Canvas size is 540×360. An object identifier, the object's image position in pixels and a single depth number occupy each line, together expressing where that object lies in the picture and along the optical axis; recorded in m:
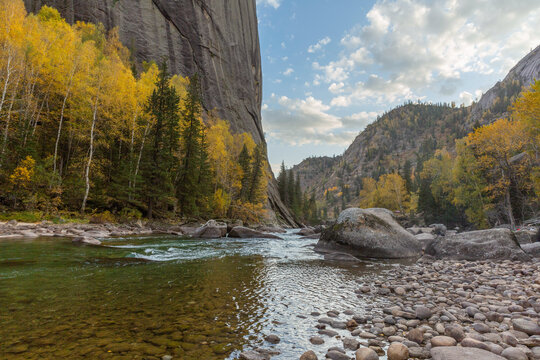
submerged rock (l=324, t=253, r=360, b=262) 10.80
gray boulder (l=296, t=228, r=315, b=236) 29.43
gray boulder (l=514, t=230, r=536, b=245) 13.83
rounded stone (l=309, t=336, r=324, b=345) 3.48
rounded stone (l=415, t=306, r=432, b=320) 4.38
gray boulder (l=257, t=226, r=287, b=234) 29.23
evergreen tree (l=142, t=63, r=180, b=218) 22.83
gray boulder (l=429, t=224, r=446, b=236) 27.19
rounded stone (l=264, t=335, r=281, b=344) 3.47
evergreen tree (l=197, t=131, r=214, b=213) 28.23
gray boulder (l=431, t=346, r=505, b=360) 2.74
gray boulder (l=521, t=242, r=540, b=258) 10.92
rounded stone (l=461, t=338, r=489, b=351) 3.14
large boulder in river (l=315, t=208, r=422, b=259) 11.95
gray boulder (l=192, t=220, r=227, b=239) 18.97
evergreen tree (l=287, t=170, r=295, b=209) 66.88
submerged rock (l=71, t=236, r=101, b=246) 11.21
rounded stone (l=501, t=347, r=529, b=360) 2.85
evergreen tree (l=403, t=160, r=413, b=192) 78.54
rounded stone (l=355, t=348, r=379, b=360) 2.91
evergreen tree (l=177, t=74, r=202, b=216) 27.02
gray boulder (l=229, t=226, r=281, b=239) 20.73
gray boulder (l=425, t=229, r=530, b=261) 10.44
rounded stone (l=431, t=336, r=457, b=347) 3.28
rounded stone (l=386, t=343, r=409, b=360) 3.01
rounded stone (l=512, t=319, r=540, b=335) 3.61
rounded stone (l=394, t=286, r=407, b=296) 5.95
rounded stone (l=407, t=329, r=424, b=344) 3.49
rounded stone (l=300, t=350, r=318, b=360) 2.98
